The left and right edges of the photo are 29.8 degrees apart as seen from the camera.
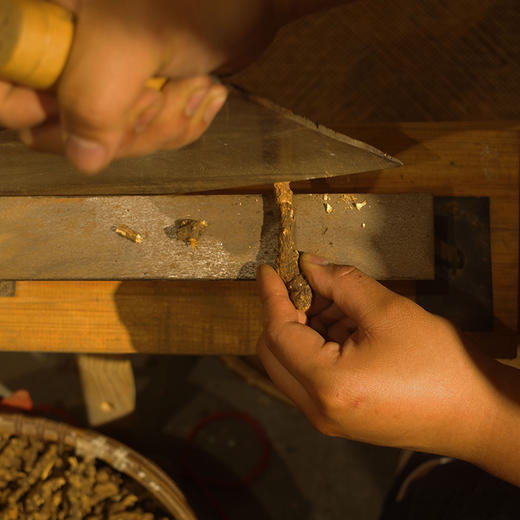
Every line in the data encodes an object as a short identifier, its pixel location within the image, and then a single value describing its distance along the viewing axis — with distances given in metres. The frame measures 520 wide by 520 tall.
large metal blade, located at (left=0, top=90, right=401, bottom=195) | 0.52
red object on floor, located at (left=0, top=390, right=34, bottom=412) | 0.72
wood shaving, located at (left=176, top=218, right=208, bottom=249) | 0.58
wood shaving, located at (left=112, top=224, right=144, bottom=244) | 0.58
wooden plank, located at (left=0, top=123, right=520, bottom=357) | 0.61
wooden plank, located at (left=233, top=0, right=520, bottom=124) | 0.69
